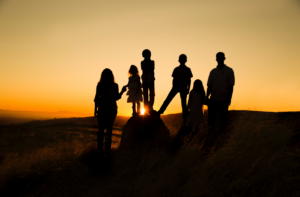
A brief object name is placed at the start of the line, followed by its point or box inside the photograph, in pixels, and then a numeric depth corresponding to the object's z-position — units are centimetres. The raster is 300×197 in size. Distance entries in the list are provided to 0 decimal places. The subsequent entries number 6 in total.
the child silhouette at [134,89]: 709
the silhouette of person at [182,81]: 674
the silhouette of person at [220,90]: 560
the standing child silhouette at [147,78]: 711
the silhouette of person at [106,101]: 551
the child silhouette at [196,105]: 625
